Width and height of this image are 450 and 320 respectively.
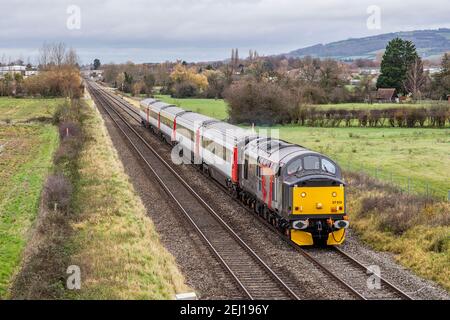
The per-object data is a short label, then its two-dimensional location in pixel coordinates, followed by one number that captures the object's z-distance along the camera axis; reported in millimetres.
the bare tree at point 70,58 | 100938
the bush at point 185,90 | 129250
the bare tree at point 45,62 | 112200
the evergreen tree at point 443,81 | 106188
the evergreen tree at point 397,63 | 113062
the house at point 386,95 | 112688
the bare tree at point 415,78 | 112688
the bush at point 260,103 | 71062
